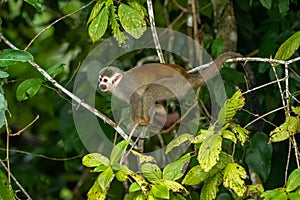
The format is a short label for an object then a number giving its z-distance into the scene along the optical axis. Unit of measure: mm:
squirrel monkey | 5500
